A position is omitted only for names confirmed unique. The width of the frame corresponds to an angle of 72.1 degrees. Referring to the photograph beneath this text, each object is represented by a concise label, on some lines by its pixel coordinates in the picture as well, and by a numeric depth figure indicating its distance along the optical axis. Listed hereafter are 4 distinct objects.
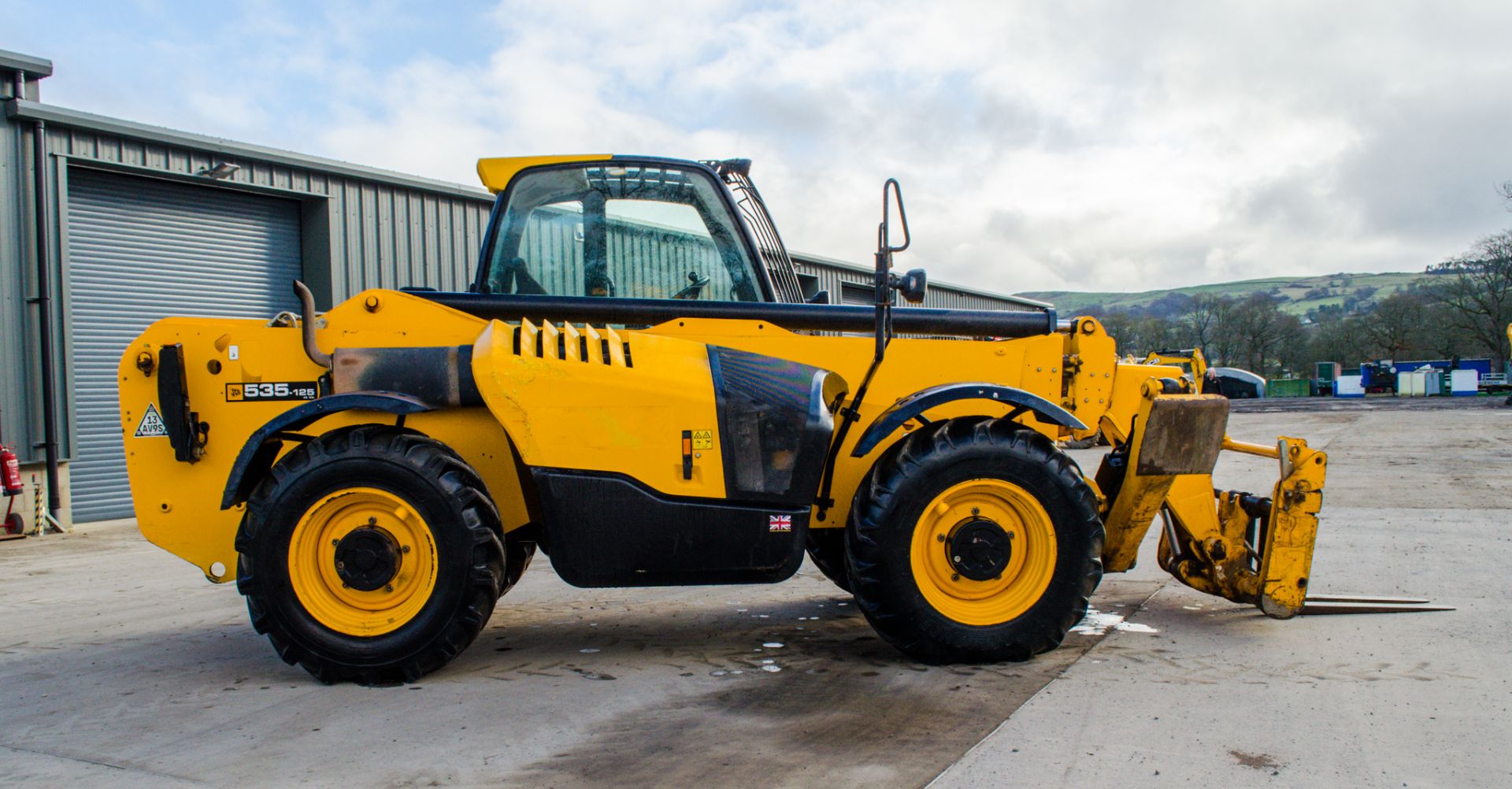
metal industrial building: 11.05
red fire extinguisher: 10.35
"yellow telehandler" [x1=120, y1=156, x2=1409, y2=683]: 4.37
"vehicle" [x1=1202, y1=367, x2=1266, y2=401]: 53.06
